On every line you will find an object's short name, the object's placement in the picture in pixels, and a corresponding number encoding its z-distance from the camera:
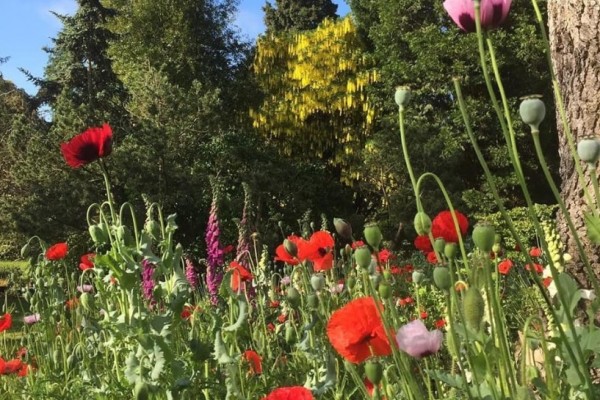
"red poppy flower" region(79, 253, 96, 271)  2.82
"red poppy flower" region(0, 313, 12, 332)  2.29
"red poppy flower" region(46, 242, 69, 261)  2.53
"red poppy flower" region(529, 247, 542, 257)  3.32
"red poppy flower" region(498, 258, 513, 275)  2.47
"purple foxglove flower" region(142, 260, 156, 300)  3.09
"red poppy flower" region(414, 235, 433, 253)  1.55
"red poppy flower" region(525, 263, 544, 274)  2.83
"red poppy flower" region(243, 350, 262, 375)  1.80
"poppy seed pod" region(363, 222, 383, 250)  1.04
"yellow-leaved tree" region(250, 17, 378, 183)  14.24
